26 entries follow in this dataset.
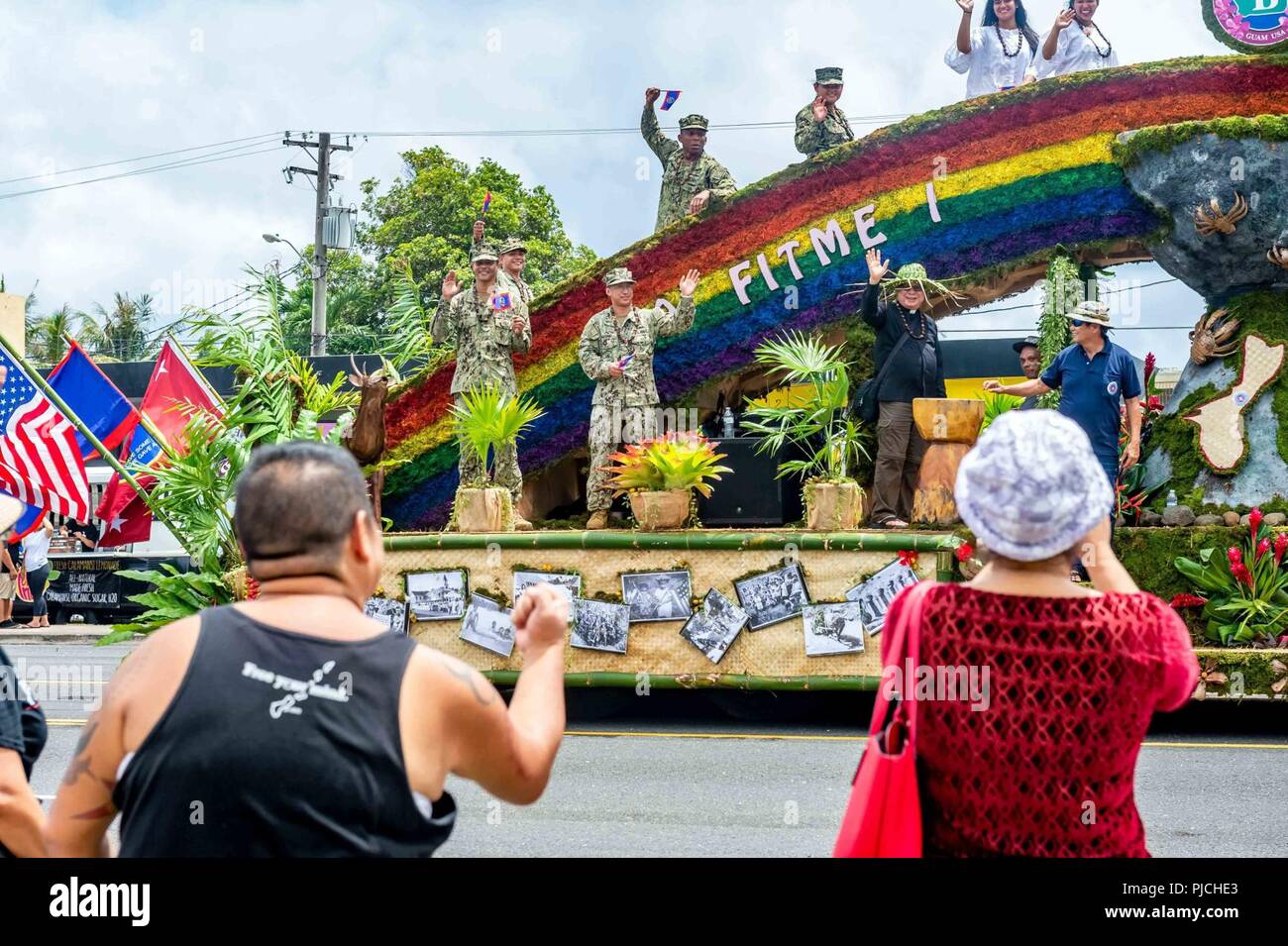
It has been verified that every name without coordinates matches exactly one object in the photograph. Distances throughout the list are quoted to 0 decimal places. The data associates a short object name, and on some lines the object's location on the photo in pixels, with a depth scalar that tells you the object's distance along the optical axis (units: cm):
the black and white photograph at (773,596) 1001
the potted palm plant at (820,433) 1026
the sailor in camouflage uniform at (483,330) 1278
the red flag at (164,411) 1322
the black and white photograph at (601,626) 1030
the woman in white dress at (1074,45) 1321
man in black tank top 245
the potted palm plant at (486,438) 1108
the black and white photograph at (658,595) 1023
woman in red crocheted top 280
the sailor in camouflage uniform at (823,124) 1359
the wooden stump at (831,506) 1022
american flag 1416
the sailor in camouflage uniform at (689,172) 1416
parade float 1012
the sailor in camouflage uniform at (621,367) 1234
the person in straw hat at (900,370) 1180
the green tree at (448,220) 4094
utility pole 3253
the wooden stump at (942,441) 1088
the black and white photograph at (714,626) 1009
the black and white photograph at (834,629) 989
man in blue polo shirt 995
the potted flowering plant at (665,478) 1039
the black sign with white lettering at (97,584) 2086
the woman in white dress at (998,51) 1343
